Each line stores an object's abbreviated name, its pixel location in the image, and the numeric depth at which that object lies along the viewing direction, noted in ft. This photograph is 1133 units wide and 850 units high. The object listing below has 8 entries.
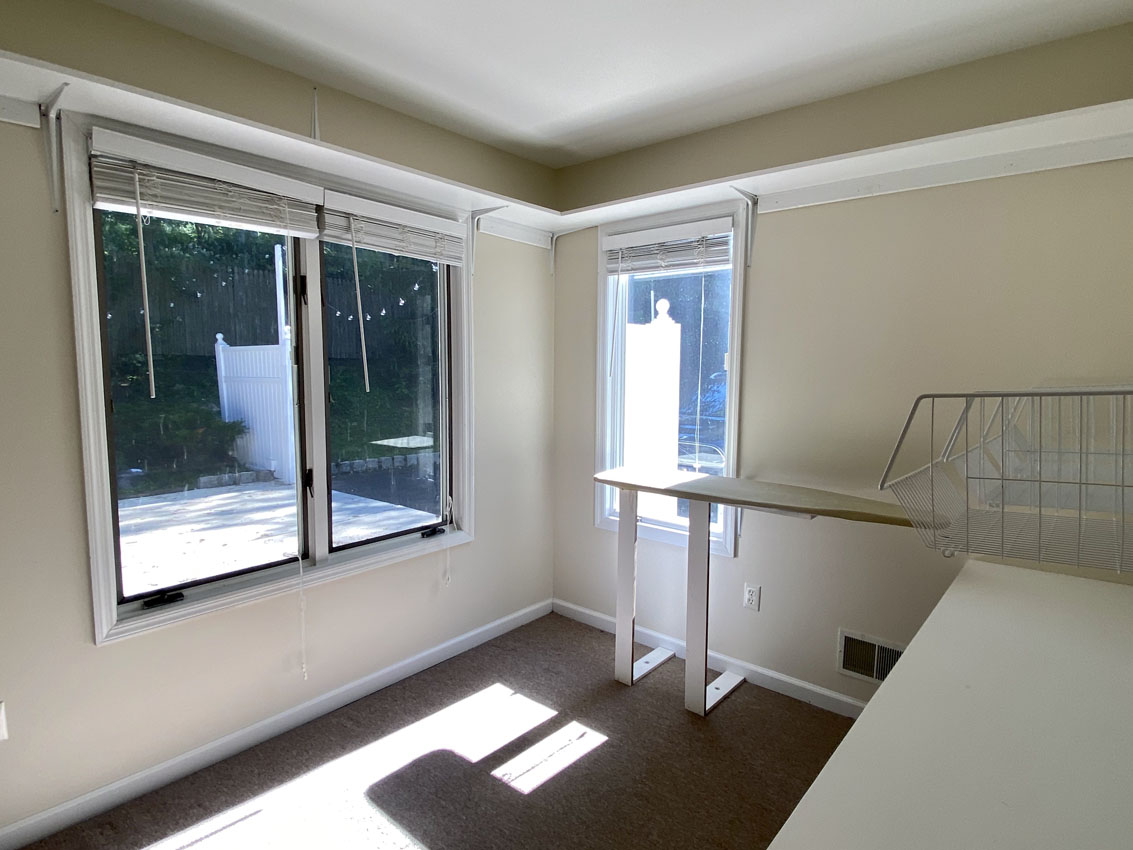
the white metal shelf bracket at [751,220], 8.41
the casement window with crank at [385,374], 8.22
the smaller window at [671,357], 9.07
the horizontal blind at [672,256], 8.99
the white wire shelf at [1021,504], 2.93
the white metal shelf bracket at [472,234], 9.47
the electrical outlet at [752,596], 8.86
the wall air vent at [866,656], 7.75
